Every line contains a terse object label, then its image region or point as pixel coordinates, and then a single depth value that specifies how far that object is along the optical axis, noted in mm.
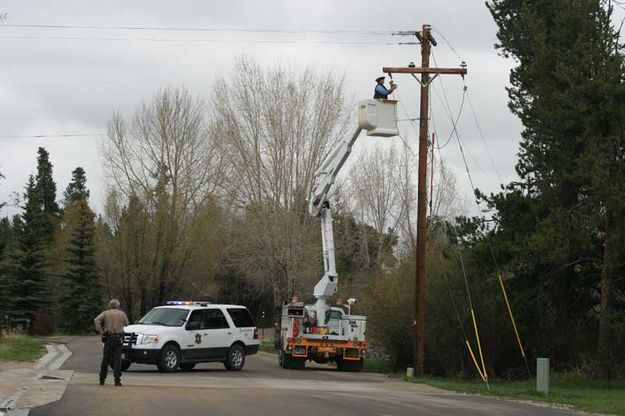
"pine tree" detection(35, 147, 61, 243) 106000
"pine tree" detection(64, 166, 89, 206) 119188
